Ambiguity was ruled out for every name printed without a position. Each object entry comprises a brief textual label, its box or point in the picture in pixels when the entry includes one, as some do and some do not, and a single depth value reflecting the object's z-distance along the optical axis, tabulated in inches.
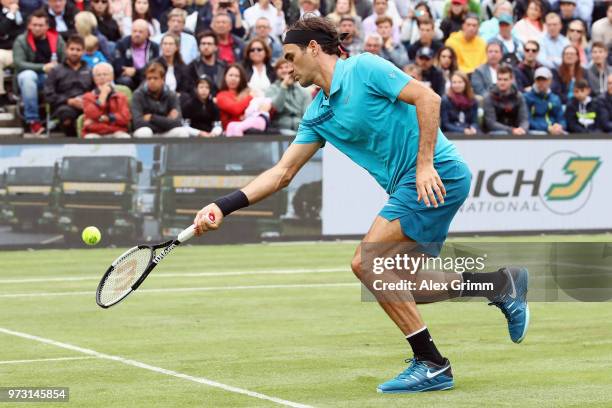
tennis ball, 491.4
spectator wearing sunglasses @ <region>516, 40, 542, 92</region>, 922.1
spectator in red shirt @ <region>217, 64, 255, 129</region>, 781.9
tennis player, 305.4
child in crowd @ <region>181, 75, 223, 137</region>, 790.2
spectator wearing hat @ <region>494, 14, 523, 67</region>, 940.6
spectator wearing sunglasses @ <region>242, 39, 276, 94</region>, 813.2
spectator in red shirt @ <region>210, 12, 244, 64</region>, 841.5
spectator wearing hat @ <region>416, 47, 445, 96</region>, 861.8
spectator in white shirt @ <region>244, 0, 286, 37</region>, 909.2
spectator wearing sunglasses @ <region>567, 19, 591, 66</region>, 974.4
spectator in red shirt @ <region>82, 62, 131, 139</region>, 749.9
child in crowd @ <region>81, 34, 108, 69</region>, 789.2
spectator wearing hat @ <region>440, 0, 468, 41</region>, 957.8
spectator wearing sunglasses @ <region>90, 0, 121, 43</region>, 837.2
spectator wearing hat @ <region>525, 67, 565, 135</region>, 867.4
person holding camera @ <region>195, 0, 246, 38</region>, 880.3
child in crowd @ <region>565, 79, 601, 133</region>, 877.2
